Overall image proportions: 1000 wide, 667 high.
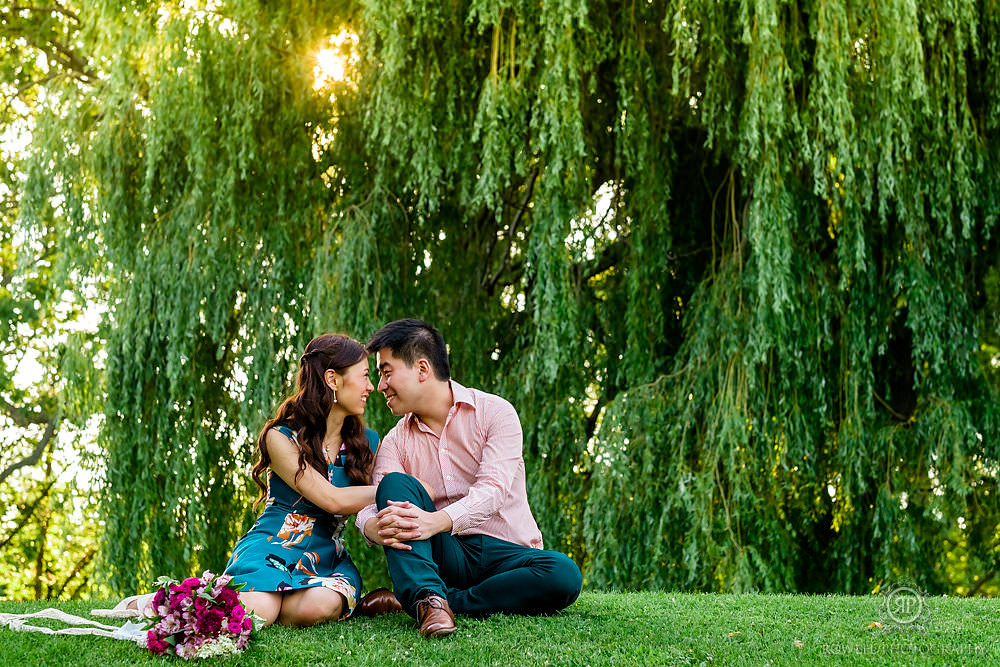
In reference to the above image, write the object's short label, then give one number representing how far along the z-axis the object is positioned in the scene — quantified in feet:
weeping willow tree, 19.88
